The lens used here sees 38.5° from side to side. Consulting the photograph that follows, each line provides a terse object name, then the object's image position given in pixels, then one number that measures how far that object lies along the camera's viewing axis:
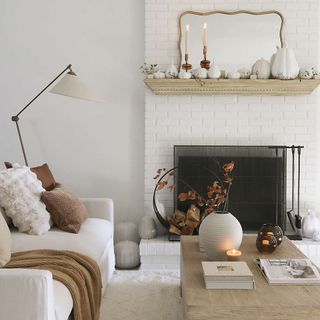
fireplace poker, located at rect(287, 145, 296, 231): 4.29
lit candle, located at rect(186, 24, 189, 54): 4.37
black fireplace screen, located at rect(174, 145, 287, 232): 4.31
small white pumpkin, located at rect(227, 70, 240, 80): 4.15
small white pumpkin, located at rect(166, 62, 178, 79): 4.20
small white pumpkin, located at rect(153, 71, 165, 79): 4.17
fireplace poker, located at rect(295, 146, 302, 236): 4.25
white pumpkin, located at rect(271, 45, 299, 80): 4.10
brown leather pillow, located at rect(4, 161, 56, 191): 3.60
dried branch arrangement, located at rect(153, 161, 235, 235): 4.08
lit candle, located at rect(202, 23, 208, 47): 4.33
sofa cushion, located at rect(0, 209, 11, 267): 2.35
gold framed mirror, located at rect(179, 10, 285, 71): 4.39
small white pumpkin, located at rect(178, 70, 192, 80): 4.16
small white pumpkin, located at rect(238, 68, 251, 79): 4.18
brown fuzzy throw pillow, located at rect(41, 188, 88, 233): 3.20
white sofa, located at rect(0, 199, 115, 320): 1.90
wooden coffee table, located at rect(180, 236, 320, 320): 1.91
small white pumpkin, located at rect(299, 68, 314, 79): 4.13
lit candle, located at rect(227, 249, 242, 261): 2.49
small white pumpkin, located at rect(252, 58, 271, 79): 4.16
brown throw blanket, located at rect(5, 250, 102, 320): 2.28
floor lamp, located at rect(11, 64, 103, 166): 3.61
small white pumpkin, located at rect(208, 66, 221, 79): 4.14
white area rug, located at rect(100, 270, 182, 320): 2.95
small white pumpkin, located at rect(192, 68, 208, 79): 4.15
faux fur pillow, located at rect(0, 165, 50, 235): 3.01
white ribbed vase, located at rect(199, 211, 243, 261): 2.54
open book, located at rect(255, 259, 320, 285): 2.17
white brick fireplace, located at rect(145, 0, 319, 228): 4.39
